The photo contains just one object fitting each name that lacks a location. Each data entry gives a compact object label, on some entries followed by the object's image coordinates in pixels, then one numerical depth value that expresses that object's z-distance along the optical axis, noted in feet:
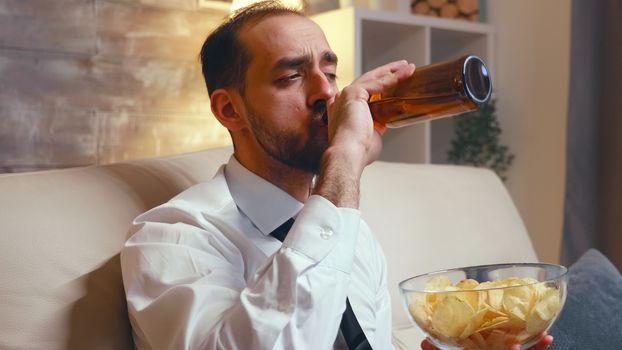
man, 3.34
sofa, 3.61
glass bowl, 2.78
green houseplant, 9.29
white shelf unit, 8.10
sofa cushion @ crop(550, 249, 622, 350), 5.13
